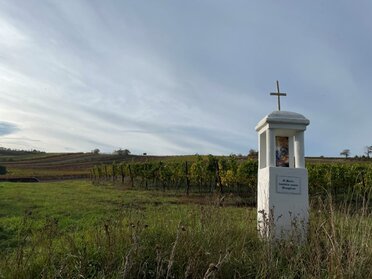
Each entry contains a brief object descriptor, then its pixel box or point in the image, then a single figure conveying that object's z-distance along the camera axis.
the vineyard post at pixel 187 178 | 22.16
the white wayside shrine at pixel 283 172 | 5.68
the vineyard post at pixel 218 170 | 20.42
